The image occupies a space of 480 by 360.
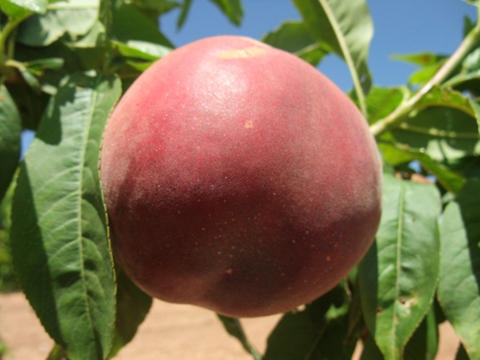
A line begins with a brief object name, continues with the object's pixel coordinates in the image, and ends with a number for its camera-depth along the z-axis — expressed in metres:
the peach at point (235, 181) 0.10
